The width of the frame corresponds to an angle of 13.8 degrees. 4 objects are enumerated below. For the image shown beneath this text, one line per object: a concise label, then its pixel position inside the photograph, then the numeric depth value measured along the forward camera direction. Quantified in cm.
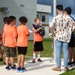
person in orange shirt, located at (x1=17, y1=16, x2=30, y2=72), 854
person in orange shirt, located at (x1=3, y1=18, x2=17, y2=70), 885
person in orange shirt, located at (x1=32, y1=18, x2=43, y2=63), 1083
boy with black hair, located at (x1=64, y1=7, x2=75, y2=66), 969
